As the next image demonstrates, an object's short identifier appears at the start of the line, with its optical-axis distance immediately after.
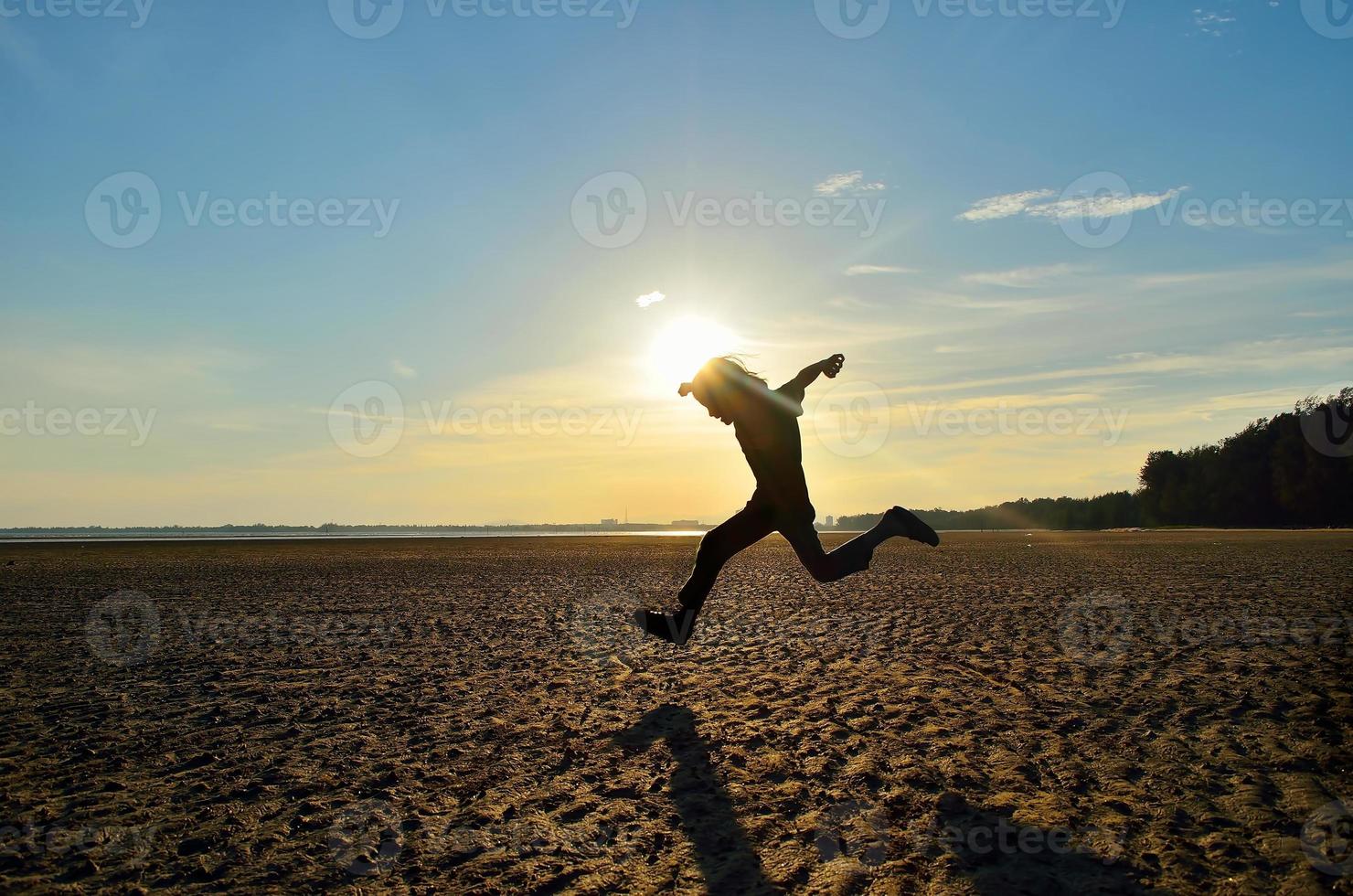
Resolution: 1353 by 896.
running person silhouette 6.39
